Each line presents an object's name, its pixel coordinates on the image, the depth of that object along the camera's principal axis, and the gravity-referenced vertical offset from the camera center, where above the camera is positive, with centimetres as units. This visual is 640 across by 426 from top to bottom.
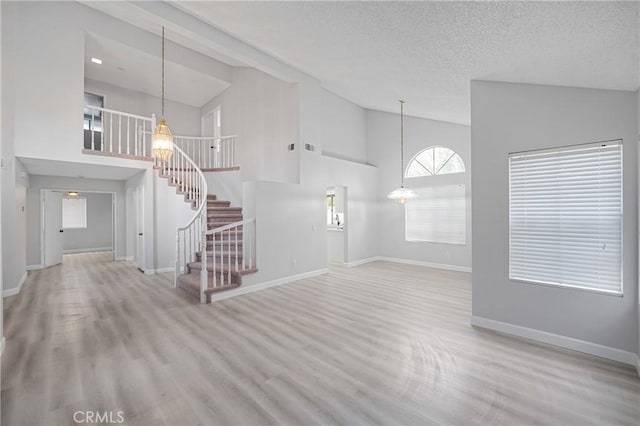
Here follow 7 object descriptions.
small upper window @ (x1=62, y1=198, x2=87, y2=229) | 1003 +3
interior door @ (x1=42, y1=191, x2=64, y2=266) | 723 -38
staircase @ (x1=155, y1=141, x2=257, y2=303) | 461 -57
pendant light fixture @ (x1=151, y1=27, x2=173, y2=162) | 423 +111
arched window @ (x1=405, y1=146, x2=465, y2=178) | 667 +125
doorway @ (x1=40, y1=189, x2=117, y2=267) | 998 -34
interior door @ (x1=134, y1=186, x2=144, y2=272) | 673 -32
